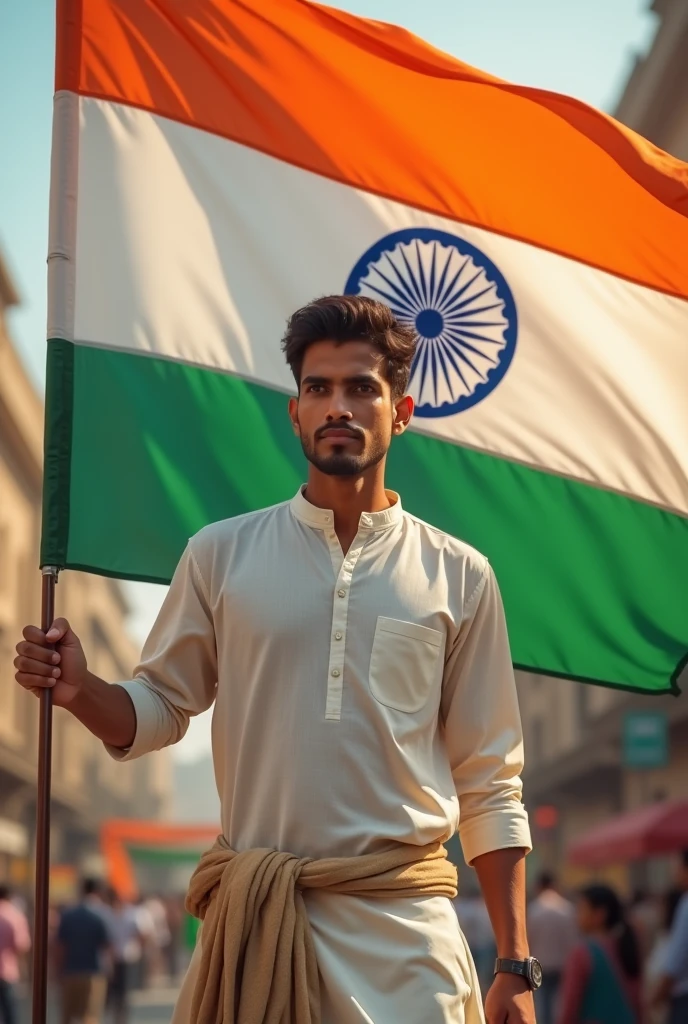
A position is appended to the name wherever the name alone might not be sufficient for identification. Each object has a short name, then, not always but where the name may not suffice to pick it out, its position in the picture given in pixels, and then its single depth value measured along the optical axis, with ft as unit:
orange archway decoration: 151.12
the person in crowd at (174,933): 125.29
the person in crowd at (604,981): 26.40
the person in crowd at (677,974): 29.16
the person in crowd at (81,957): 52.21
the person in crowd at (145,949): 91.51
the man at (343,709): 10.03
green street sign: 63.72
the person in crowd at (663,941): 31.51
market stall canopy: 51.11
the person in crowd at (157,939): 108.94
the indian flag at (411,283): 14.20
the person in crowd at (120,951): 64.03
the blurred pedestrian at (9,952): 45.65
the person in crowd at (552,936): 46.21
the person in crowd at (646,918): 56.29
